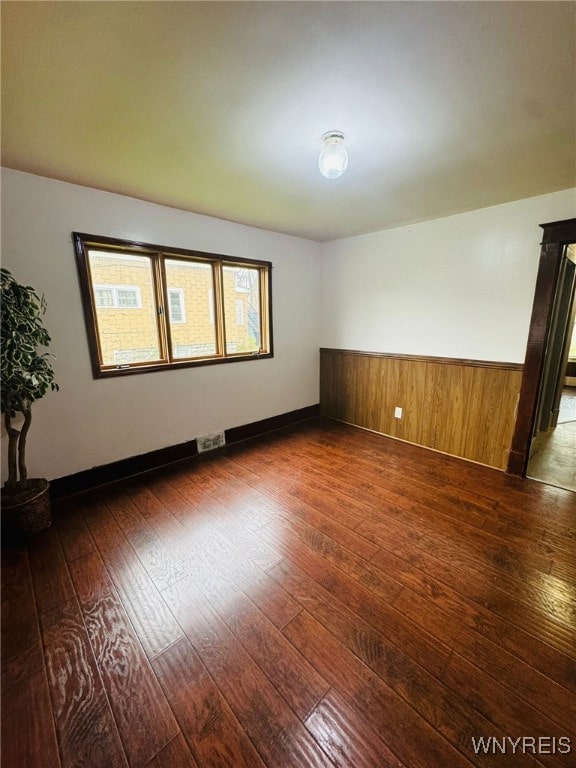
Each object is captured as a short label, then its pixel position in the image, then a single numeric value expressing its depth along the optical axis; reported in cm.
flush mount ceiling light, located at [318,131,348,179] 158
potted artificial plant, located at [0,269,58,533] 178
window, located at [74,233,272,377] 245
